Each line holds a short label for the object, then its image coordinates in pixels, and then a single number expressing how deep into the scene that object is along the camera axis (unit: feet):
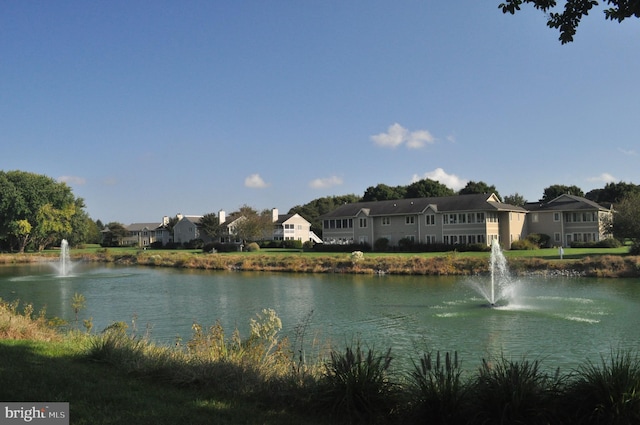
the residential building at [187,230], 320.70
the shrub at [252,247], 238.87
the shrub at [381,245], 210.38
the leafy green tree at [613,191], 290.15
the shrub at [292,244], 246.78
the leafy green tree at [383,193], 329.31
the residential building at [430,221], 193.77
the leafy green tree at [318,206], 372.58
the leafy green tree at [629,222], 139.74
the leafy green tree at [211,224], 291.79
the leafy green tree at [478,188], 315.17
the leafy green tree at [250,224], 258.37
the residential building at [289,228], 295.48
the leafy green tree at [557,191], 314.55
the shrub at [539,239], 192.44
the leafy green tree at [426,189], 315.37
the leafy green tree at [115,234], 391.86
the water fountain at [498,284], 86.89
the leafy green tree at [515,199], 349.61
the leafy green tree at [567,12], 21.94
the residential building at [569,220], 192.03
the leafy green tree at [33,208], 246.68
